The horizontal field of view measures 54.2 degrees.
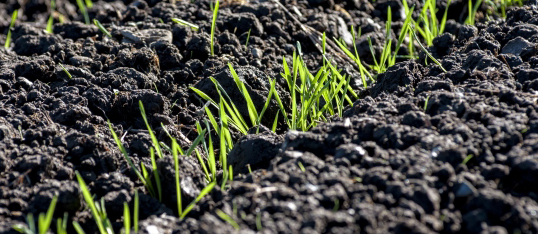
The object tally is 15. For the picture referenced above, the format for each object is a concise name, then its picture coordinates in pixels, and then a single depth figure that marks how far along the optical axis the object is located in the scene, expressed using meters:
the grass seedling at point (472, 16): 3.00
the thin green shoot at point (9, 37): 2.98
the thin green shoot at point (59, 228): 1.46
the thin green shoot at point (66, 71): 2.38
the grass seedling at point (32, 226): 1.36
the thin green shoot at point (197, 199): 1.62
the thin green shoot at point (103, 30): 2.82
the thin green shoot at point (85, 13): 3.37
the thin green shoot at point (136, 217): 1.48
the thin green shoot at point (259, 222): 1.37
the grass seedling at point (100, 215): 1.51
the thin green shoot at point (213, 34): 2.54
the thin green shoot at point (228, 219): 1.40
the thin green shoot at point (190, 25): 2.65
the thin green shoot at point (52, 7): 3.78
